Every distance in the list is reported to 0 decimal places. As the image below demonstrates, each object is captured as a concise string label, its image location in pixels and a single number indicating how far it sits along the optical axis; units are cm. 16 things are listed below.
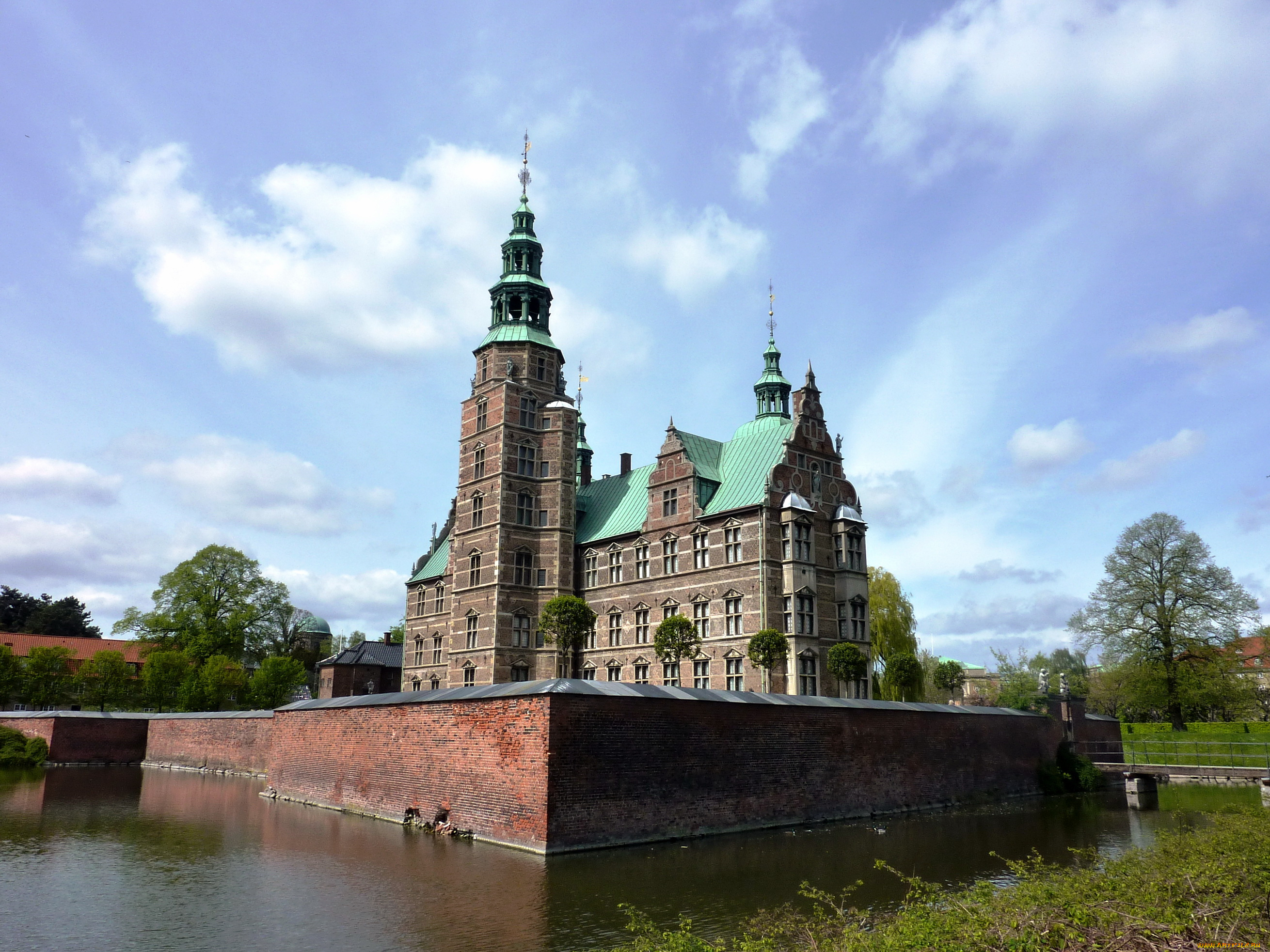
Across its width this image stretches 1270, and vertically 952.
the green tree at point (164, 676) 6016
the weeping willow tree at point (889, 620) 5147
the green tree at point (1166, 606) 5059
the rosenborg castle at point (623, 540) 3912
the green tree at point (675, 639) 3525
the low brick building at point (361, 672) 6050
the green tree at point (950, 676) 4872
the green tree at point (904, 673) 3838
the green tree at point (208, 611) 6606
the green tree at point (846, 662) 3631
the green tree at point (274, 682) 6419
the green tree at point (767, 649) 3444
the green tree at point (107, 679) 6259
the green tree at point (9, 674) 5975
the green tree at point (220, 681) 6031
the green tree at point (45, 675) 6122
